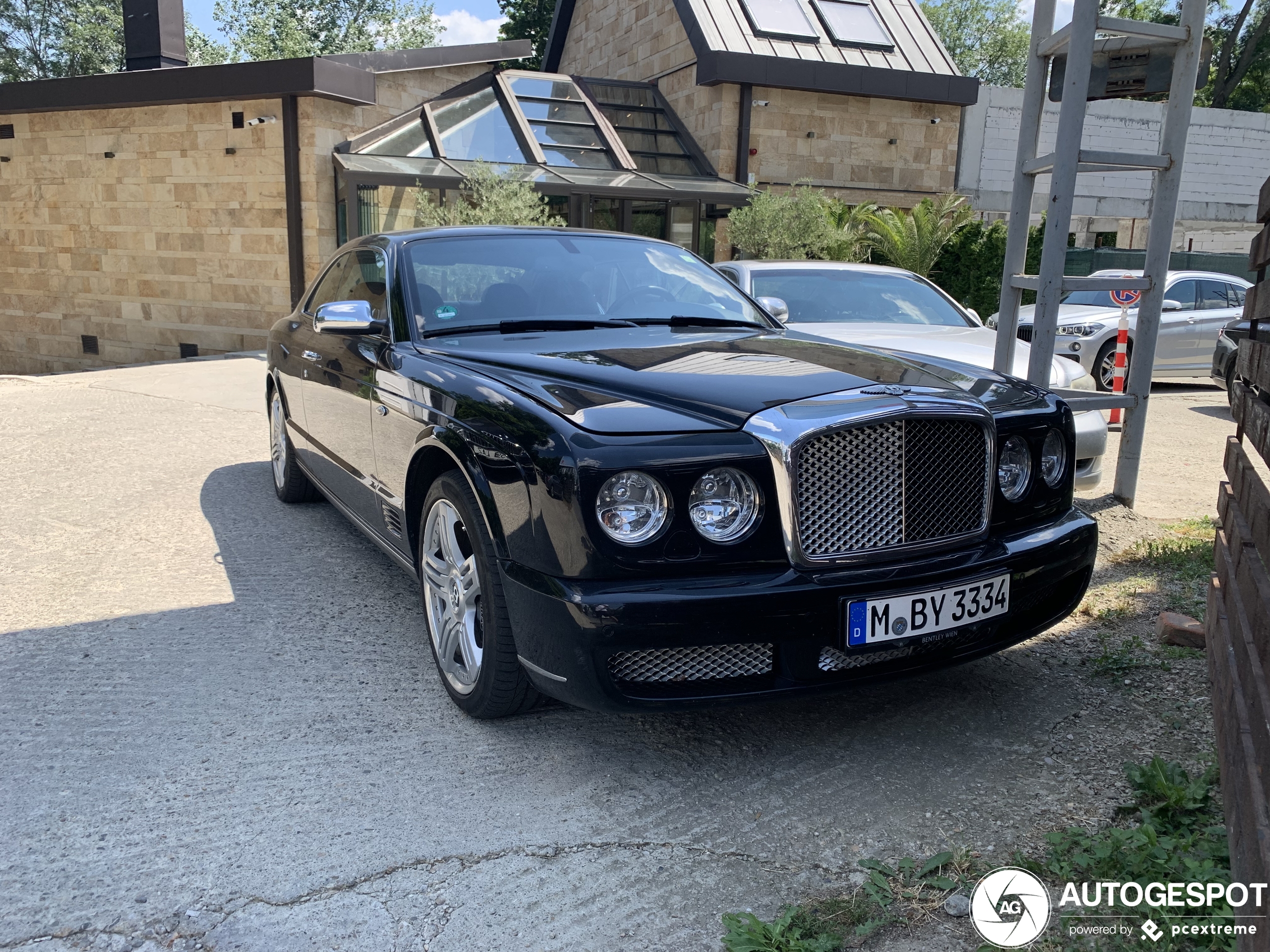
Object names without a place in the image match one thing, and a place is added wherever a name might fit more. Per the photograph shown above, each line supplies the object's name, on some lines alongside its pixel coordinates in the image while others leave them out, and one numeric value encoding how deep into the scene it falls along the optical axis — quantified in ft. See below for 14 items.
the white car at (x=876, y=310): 22.33
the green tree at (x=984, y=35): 185.57
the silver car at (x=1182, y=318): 39.96
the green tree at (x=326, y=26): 153.69
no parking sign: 25.44
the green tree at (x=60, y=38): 130.21
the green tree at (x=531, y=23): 130.72
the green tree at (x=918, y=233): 60.39
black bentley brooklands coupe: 8.74
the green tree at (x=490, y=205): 45.62
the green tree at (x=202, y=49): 152.35
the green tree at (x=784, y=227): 54.54
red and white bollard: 29.25
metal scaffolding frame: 17.71
